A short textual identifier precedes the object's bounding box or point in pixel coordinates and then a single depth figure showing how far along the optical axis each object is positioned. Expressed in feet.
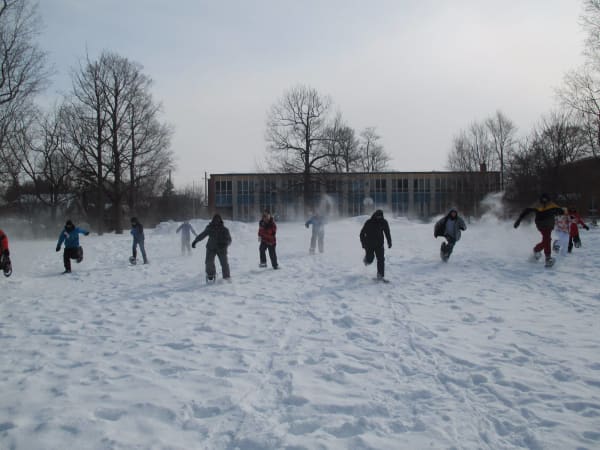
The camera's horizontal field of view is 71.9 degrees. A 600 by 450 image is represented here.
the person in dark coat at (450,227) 39.93
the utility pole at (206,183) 206.93
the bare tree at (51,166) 107.76
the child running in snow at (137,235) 46.75
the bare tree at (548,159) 107.45
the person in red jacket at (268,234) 39.83
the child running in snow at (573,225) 43.24
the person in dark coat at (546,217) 35.40
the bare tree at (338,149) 135.95
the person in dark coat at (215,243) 33.68
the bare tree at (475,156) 167.53
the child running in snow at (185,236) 56.44
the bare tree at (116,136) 103.14
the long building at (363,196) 223.10
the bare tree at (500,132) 164.04
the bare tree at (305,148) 134.65
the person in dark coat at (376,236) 33.22
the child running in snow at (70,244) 41.55
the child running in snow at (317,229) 53.93
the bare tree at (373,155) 206.18
